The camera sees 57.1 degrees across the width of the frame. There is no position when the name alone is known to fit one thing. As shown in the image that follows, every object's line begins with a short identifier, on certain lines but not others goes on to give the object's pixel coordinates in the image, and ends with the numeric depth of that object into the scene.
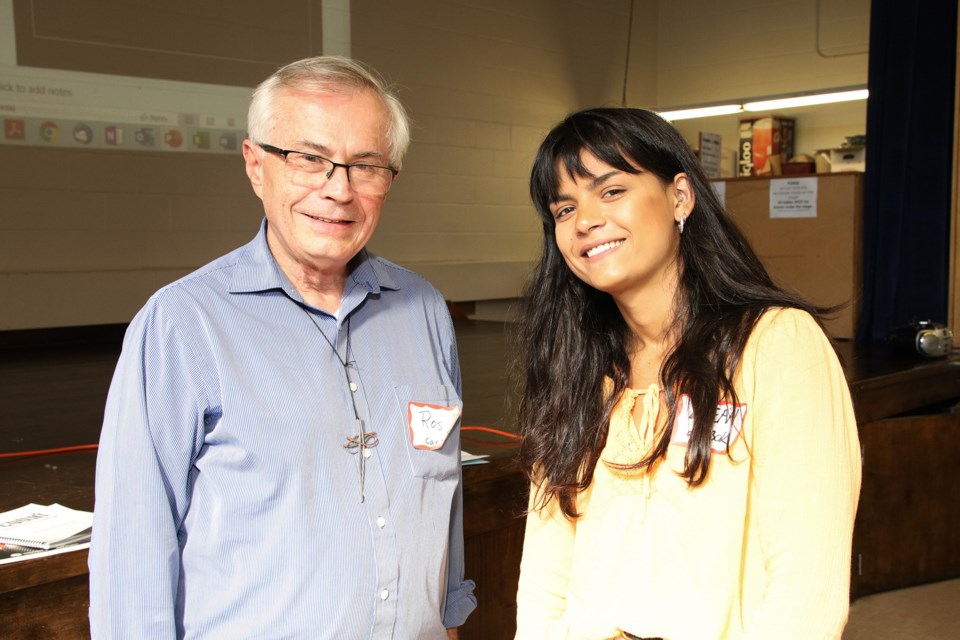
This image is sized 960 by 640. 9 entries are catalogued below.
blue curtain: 3.64
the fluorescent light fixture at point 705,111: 5.37
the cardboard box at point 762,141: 5.80
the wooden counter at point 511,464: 2.00
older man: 1.07
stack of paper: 1.38
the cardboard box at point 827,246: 3.77
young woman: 1.04
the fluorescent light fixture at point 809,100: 5.00
